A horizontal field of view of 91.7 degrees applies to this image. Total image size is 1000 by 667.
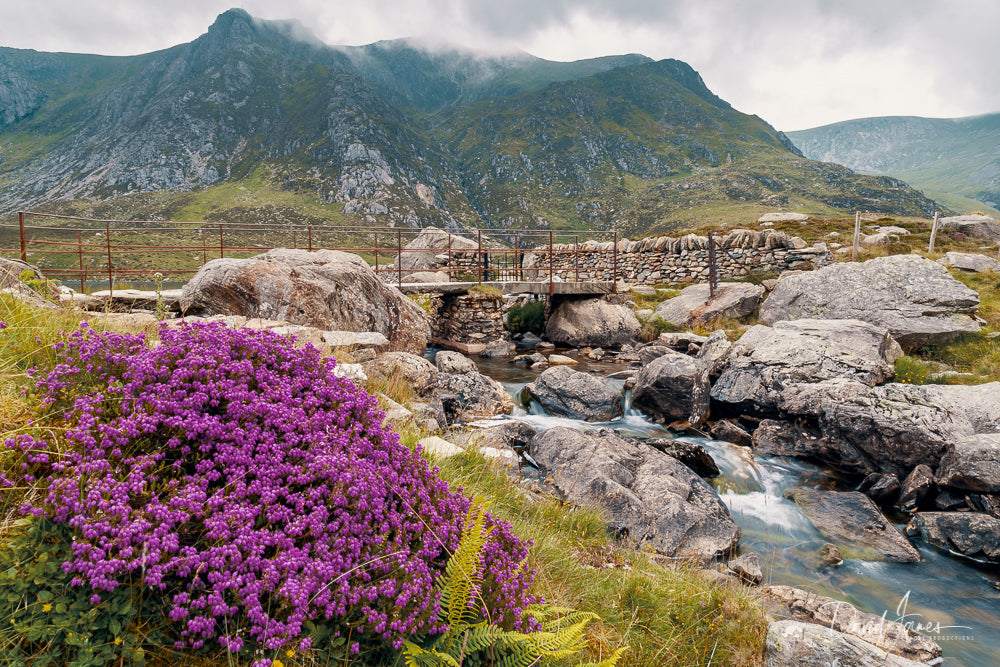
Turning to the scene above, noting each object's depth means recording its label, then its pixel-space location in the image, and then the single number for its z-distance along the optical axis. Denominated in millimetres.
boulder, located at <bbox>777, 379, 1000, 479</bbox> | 9008
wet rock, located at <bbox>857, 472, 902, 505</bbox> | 8820
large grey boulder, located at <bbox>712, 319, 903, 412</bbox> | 11727
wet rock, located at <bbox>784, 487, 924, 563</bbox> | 7340
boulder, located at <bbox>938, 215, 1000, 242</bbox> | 28812
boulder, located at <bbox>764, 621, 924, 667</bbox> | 3475
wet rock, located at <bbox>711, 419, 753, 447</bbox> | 11375
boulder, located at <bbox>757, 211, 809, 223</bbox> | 33375
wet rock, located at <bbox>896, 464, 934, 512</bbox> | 8531
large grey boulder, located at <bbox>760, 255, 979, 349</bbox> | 13945
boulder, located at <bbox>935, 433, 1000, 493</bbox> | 7777
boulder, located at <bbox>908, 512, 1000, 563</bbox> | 7262
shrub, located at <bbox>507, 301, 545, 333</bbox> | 25328
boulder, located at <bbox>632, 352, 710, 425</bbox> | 12766
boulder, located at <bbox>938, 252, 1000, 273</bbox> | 19625
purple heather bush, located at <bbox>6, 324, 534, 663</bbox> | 1880
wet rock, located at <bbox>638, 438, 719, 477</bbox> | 9719
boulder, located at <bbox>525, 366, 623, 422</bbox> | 13086
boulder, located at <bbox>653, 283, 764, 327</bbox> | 19766
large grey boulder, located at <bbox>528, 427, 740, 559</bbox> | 6582
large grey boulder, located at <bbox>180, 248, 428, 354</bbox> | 9891
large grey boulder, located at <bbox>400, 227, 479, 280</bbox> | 30781
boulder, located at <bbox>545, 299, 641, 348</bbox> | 21531
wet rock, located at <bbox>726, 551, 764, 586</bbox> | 6156
